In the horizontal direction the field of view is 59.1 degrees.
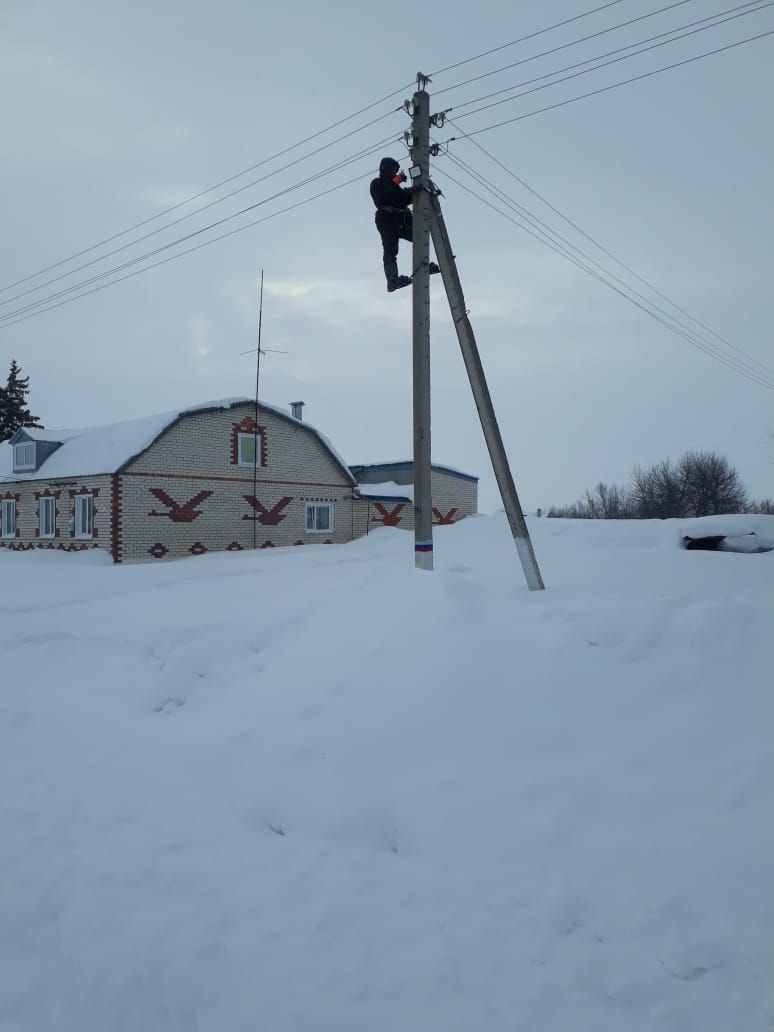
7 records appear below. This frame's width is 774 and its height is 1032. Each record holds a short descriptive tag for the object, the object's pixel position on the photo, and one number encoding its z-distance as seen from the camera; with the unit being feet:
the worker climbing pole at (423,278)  27.09
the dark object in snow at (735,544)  42.37
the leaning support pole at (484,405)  26.25
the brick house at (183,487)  67.21
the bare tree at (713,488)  174.60
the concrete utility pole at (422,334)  29.12
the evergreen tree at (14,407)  142.92
